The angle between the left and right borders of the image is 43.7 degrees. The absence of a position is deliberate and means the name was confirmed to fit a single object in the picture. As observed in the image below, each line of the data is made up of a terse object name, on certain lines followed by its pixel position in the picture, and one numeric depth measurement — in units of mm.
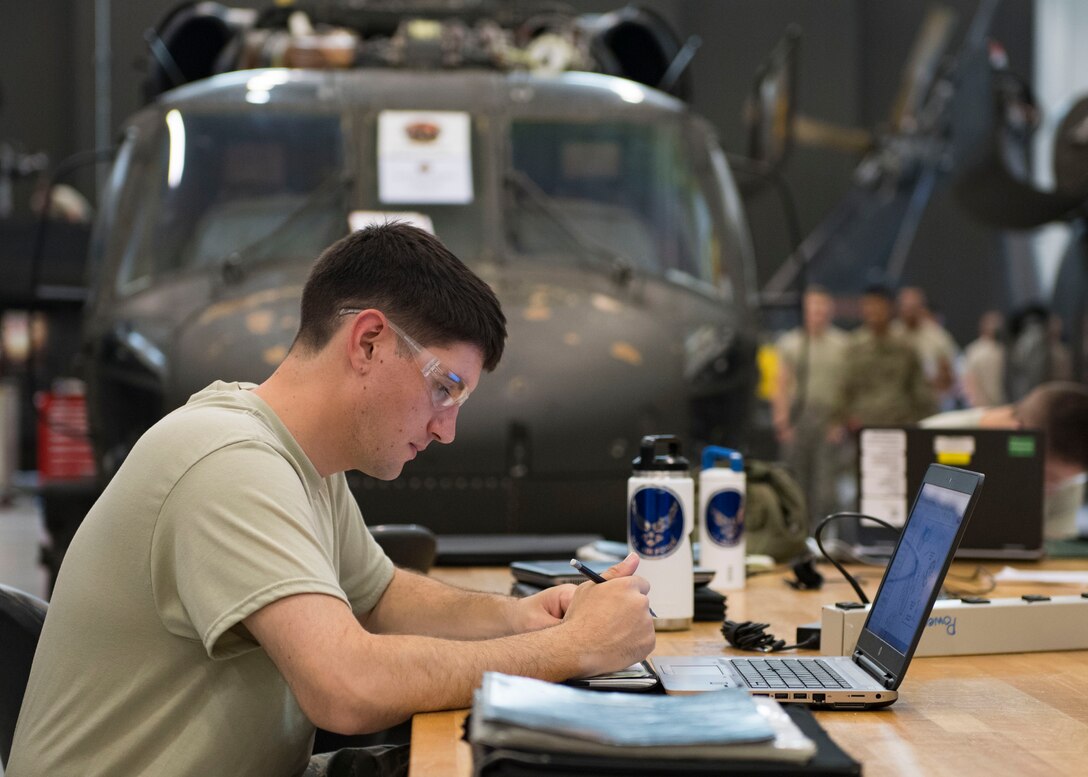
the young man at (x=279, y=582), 1654
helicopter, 4441
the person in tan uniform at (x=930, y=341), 11070
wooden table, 1535
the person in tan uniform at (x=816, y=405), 9312
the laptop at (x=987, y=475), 3229
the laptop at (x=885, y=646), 1783
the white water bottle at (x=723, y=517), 2742
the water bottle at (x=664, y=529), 2332
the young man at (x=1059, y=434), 3908
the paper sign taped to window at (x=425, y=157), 4871
